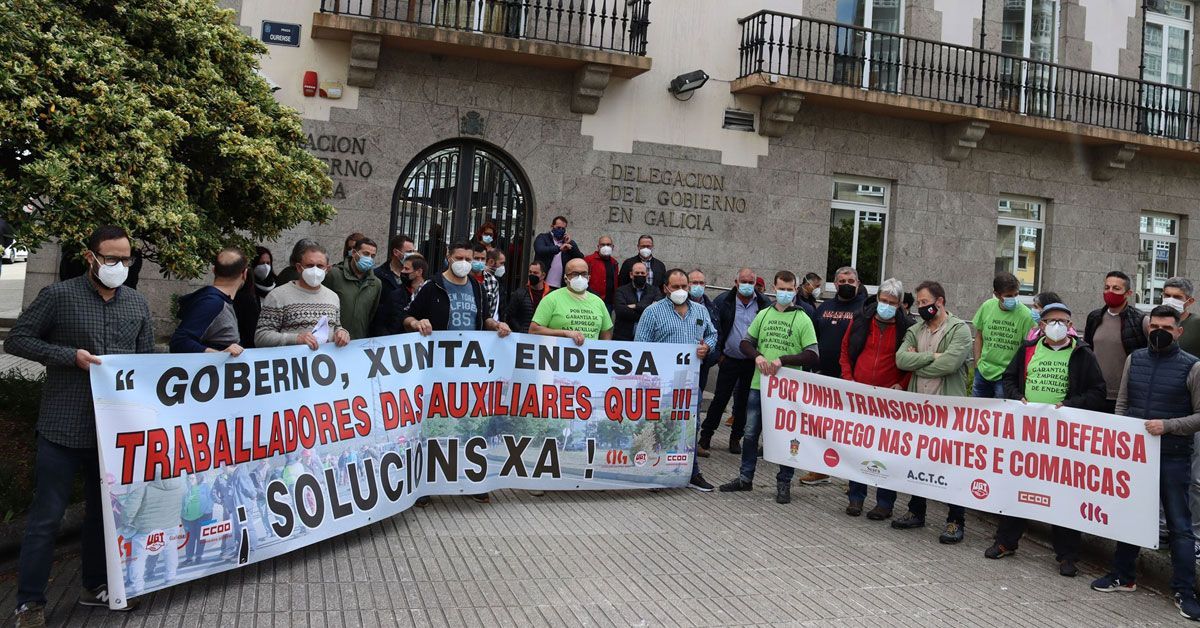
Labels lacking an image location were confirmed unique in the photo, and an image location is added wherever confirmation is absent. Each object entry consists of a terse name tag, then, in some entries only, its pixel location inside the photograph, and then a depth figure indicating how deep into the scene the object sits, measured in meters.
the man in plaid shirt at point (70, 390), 4.51
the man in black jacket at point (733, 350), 9.41
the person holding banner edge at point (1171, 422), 5.86
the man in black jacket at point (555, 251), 11.73
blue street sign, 12.80
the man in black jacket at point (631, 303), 9.86
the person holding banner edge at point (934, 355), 7.25
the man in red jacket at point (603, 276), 11.80
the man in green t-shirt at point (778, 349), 7.93
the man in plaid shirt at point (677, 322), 8.18
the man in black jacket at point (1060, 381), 6.57
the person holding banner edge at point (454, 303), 7.34
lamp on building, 14.02
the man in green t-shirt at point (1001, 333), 8.04
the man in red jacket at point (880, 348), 7.59
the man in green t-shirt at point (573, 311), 7.82
